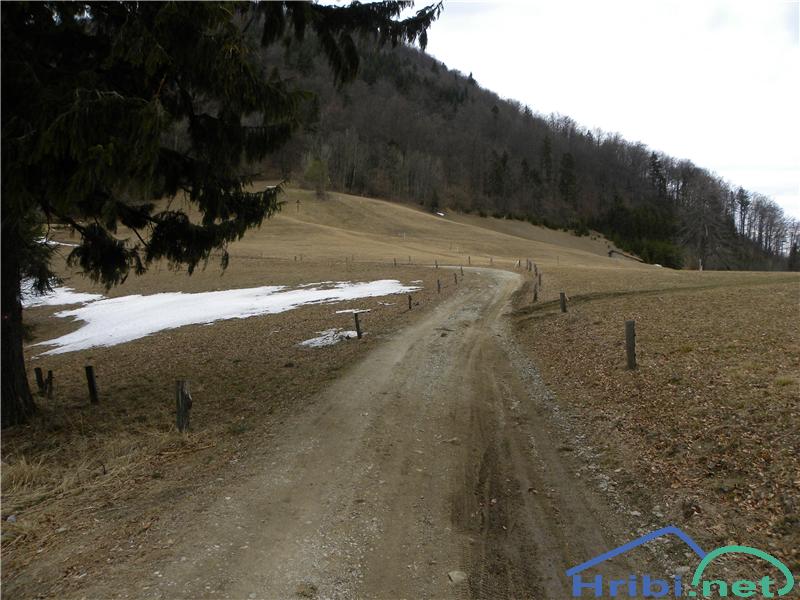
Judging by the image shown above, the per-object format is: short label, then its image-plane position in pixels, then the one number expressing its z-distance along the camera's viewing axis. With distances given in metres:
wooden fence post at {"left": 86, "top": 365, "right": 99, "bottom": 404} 10.55
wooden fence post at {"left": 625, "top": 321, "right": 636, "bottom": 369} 9.35
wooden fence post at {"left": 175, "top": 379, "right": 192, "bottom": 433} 7.63
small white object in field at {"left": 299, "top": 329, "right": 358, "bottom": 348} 14.47
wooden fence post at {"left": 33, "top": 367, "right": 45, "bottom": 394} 12.38
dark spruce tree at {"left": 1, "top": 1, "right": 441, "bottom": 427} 5.53
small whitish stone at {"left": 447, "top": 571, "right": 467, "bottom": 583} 4.24
